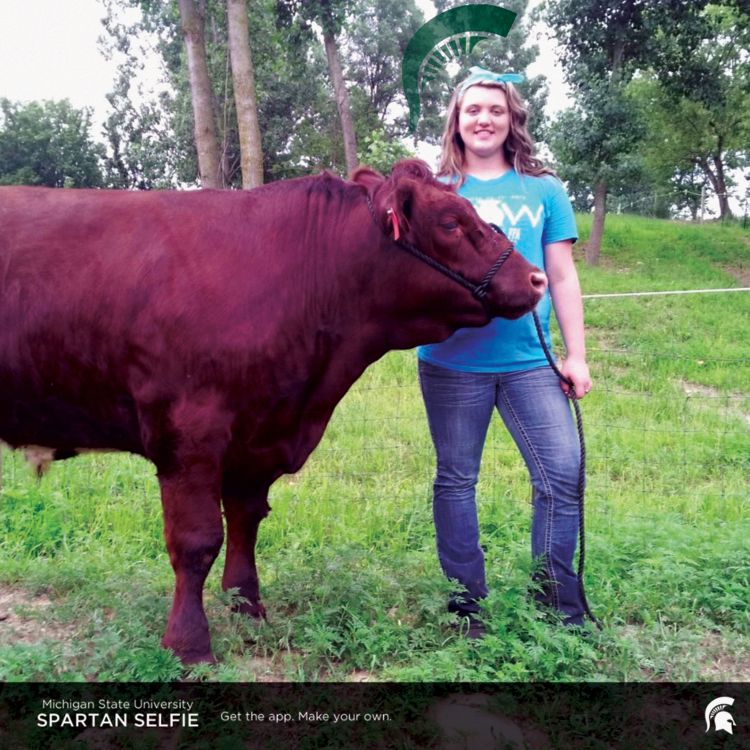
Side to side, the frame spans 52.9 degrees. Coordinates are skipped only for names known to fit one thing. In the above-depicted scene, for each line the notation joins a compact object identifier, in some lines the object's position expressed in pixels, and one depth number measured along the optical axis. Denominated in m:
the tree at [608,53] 14.37
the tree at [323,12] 11.89
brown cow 2.79
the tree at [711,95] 15.35
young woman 3.05
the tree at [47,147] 33.31
